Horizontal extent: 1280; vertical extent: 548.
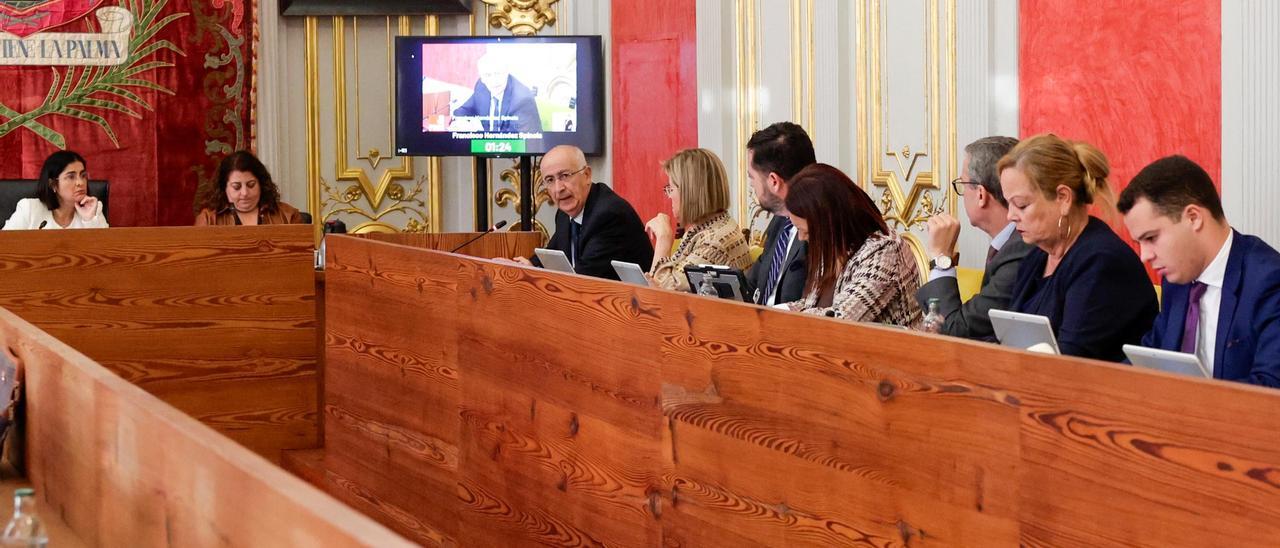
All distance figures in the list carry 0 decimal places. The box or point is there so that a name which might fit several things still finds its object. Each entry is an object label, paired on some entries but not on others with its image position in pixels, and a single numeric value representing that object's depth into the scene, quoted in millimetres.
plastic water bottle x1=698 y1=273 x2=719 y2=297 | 3990
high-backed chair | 6711
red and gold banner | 7457
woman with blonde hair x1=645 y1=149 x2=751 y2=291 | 4863
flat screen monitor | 7277
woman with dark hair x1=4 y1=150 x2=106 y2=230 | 6348
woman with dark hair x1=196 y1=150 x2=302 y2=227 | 6219
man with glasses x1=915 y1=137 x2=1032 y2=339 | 3439
